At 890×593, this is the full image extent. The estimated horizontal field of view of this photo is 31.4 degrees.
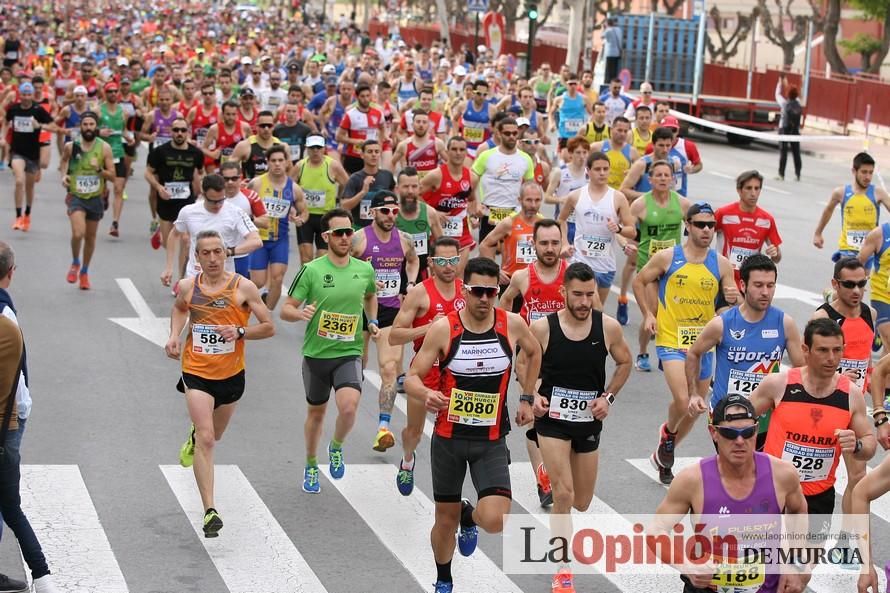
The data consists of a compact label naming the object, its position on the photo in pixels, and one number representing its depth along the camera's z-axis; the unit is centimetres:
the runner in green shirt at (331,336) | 1041
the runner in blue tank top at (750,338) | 929
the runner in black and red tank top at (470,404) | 834
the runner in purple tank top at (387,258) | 1209
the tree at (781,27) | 5605
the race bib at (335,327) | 1050
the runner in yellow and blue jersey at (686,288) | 1112
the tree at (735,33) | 6320
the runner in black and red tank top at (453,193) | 1544
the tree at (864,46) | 5472
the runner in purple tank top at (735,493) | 679
